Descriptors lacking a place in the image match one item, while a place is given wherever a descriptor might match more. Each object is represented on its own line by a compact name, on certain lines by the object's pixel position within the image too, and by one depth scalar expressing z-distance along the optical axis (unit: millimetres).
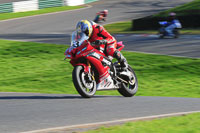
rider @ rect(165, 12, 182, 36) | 44437
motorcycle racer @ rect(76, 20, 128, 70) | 16984
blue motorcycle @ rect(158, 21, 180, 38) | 44344
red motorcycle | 16500
